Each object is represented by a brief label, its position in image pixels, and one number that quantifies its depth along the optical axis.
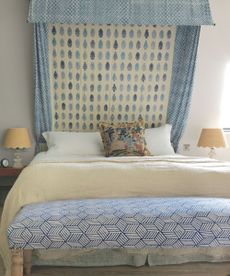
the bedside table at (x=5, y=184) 3.62
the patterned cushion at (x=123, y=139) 3.16
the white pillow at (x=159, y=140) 3.46
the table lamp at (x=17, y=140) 3.44
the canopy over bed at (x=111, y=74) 3.57
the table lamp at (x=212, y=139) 3.68
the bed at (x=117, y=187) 2.03
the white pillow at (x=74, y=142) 3.29
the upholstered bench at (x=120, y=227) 1.63
